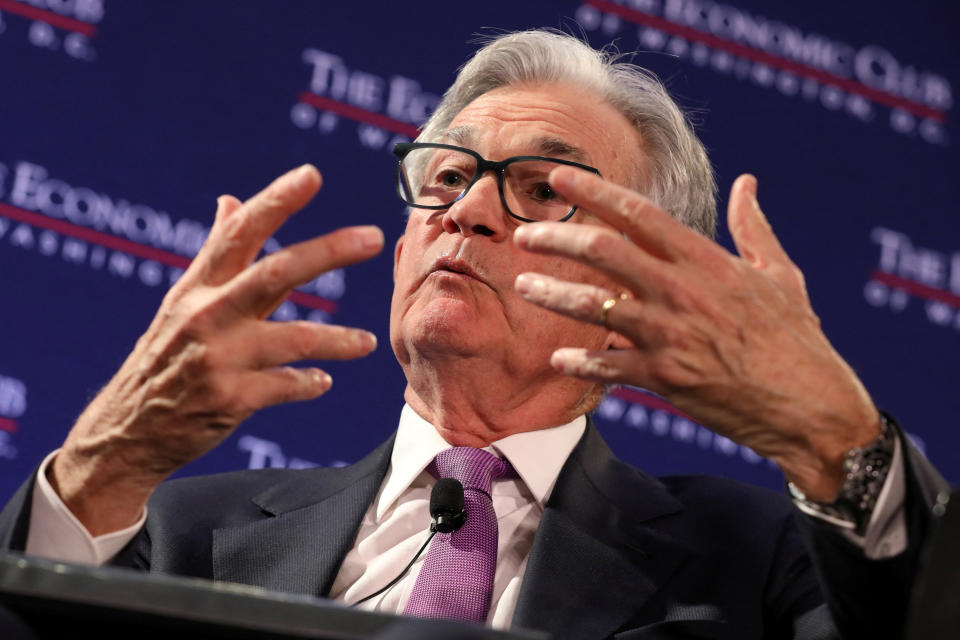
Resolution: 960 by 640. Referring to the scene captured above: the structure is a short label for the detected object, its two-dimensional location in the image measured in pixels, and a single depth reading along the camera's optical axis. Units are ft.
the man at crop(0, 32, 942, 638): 15.31
